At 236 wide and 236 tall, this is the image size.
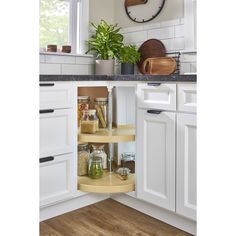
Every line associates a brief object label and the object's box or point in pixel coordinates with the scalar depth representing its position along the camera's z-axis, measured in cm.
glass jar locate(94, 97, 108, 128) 248
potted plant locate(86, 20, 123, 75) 267
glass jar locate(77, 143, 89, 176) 230
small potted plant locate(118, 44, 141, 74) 262
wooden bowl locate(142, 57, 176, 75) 219
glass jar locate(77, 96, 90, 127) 239
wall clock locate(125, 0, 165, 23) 264
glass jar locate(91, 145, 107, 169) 233
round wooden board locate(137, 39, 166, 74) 261
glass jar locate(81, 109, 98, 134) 227
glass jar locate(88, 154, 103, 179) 227
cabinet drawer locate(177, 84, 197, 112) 175
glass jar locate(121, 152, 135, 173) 247
